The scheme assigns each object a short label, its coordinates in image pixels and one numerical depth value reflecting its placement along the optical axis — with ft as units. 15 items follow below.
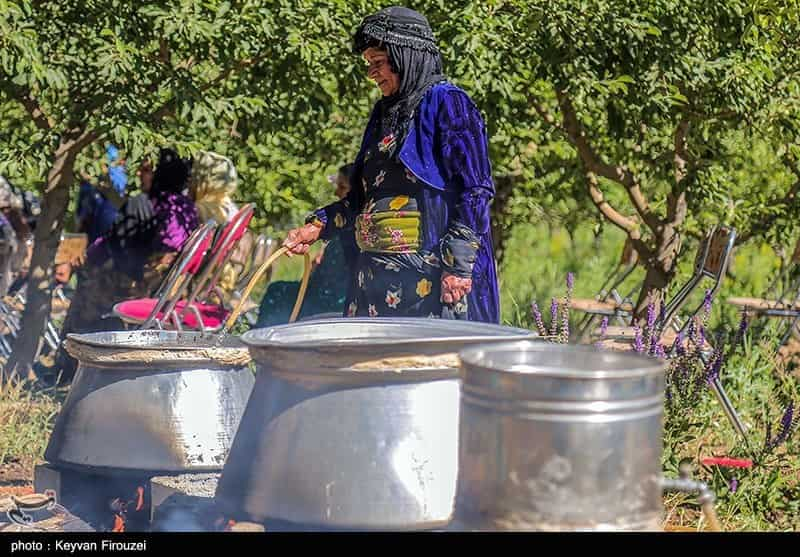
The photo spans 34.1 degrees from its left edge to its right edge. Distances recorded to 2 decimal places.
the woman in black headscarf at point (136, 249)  24.54
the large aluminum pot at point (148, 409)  13.43
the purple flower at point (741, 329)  18.14
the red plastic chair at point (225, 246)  18.21
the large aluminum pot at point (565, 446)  8.75
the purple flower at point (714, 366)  16.37
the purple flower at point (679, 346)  16.78
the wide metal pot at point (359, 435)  10.21
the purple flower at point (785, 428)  15.25
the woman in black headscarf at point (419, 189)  14.24
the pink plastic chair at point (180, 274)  18.12
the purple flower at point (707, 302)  17.84
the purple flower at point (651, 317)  16.39
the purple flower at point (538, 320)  16.87
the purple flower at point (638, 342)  16.05
